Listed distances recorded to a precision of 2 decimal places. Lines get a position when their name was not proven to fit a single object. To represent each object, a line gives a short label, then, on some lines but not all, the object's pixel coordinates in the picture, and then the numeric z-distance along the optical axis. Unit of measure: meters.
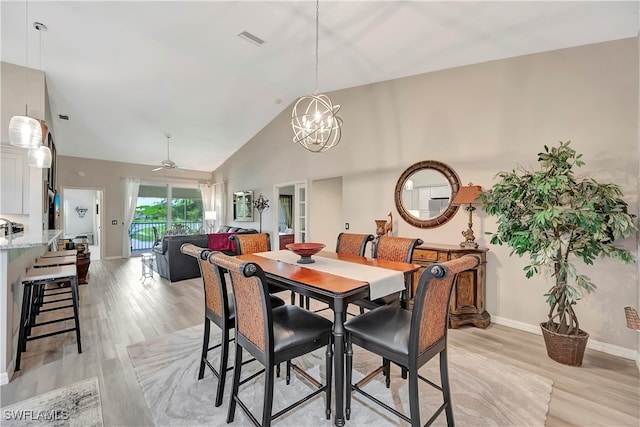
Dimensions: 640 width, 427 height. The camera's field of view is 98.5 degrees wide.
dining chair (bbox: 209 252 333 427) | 1.48
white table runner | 1.75
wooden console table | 3.12
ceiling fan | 5.62
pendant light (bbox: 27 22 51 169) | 2.98
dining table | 1.57
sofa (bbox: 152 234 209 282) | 5.02
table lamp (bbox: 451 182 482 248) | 3.09
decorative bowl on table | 2.33
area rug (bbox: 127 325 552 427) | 1.76
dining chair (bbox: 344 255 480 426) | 1.43
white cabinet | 3.41
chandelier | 2.43
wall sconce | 9.41
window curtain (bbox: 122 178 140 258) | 7.83
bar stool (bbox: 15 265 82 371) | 2.27
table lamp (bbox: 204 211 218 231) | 8.73
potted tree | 2.23
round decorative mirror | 3.61
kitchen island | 2.05
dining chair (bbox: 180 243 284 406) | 1.85
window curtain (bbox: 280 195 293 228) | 7.67
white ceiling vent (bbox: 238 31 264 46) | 3.33
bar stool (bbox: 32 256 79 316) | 3.02
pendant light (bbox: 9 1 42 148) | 2.42
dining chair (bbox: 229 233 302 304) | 3.02
